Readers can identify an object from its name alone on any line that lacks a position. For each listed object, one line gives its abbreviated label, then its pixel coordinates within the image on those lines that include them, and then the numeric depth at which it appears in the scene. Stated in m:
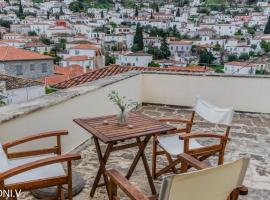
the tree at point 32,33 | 76.97
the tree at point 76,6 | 100.31
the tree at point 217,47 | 60.88
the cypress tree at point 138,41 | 59.01
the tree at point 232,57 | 51.01
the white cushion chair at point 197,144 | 2.75
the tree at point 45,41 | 63.83
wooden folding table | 2.46
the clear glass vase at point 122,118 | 2.74
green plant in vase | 2.75
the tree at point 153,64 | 43.44
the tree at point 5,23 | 78.49
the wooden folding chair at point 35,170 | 1.97
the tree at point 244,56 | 50.39
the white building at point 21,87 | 16.75
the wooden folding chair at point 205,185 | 1.59
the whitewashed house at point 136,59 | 45.69
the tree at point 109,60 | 45.69
